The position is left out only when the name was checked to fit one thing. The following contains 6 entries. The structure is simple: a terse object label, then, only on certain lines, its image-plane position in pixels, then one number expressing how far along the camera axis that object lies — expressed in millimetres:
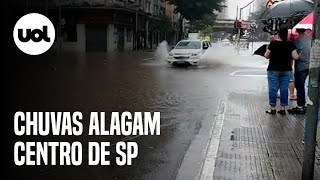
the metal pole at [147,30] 56028
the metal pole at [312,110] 4746
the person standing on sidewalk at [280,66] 8781
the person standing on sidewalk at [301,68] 9016
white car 24172
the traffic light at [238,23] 51978
